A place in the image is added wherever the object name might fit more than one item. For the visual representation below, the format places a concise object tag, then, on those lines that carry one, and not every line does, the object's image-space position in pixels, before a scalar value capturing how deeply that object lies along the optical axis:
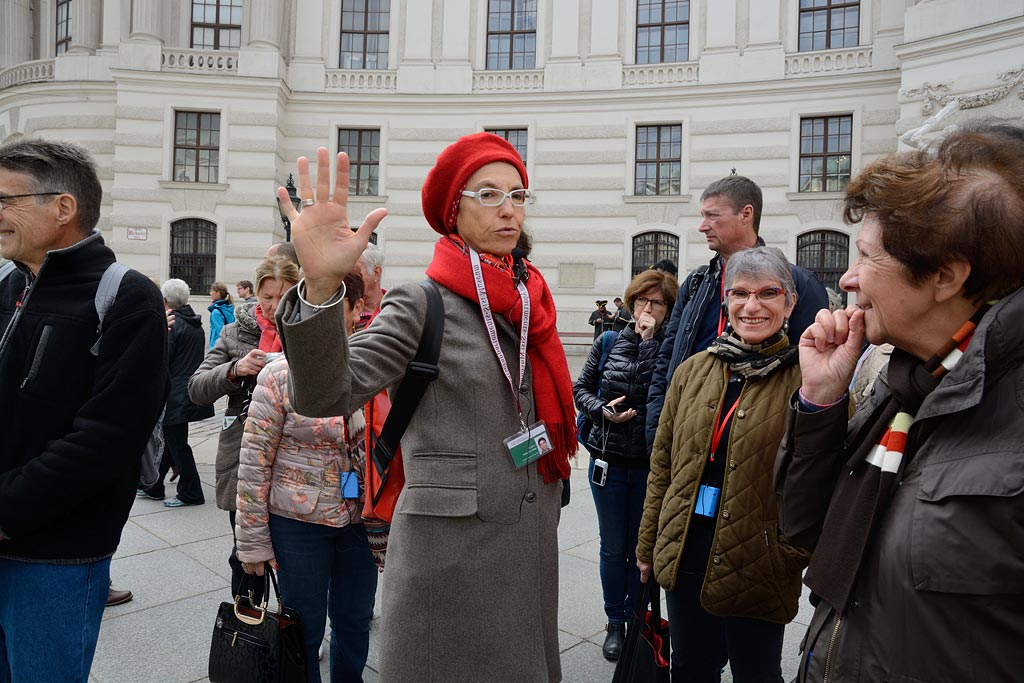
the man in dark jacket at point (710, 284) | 3.58
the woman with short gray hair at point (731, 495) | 2.50
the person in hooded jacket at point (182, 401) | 6.25
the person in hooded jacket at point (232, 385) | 3.69
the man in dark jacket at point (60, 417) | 2.09
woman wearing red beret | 1.96
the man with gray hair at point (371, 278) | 3.66
